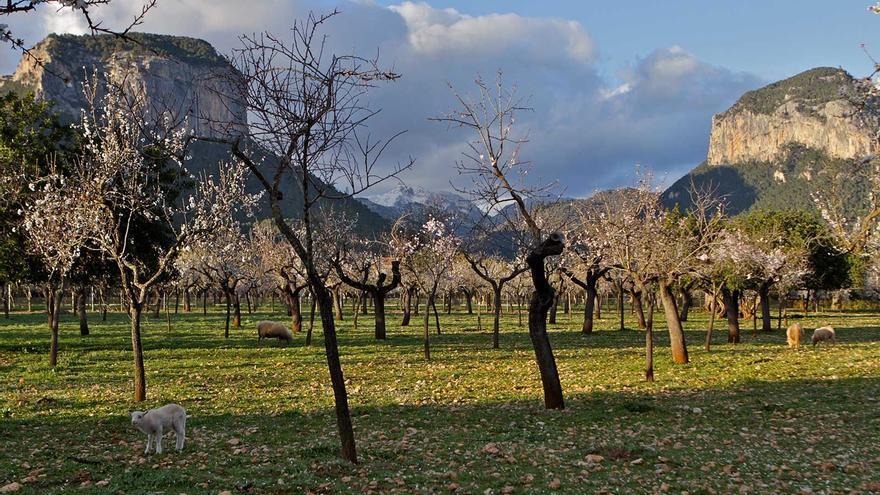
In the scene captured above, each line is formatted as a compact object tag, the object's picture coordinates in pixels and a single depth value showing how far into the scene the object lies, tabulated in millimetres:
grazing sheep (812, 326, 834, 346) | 37156
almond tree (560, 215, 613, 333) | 37281
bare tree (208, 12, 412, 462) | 11898
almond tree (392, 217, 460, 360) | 42125
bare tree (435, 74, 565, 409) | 17781
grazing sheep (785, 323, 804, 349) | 36344
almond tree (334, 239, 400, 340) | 40750
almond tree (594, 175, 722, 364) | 25195
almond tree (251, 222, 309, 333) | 48822
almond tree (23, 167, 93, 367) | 22016
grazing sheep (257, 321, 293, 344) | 39812
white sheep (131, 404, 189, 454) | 12648
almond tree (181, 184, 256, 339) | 44925
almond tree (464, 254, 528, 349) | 37222
